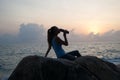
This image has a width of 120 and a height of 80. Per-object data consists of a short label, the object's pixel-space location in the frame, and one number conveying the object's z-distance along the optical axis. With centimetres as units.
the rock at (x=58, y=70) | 302
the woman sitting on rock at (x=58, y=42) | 355
